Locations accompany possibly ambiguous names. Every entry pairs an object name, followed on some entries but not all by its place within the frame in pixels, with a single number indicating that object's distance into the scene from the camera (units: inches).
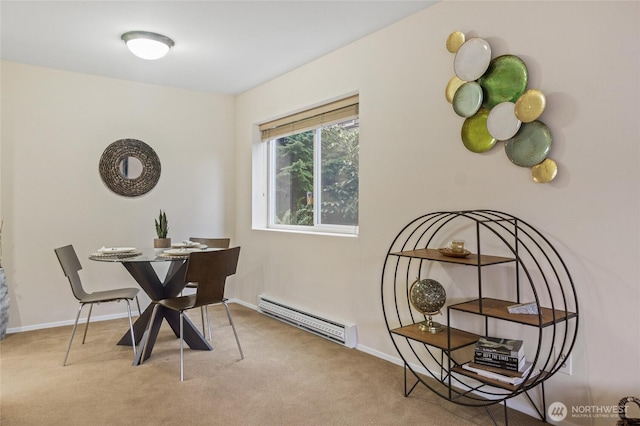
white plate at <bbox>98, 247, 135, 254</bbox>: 116.4
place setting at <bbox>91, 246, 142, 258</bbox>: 113.9
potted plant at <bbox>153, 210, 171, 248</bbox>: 137.7
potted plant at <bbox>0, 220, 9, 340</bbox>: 130.6
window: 133.7
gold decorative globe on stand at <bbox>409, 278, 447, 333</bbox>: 89.5
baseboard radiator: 122.3
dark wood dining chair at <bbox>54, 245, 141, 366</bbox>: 111.2
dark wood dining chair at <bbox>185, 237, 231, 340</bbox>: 145.0
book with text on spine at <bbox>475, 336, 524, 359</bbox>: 76.0
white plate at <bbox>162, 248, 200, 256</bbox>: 113.2
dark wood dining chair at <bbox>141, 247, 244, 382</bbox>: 102.8
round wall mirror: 155.3
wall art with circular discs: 79.2
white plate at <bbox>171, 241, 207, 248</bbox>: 127.2
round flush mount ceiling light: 115.0
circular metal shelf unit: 77.1
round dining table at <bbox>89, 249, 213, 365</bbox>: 110.7
